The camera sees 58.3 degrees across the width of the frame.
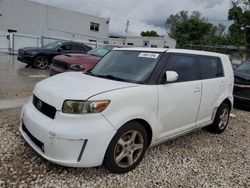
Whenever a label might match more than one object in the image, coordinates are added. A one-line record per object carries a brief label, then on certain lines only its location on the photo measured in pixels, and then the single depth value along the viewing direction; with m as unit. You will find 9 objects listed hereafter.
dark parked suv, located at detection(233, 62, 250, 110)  6.89
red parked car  6.75
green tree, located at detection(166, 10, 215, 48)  45.97
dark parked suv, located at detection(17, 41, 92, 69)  10.90
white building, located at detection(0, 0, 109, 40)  25.66
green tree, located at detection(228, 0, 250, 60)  26.22
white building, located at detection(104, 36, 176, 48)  39.19
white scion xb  2.51
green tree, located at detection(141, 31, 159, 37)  66.88
